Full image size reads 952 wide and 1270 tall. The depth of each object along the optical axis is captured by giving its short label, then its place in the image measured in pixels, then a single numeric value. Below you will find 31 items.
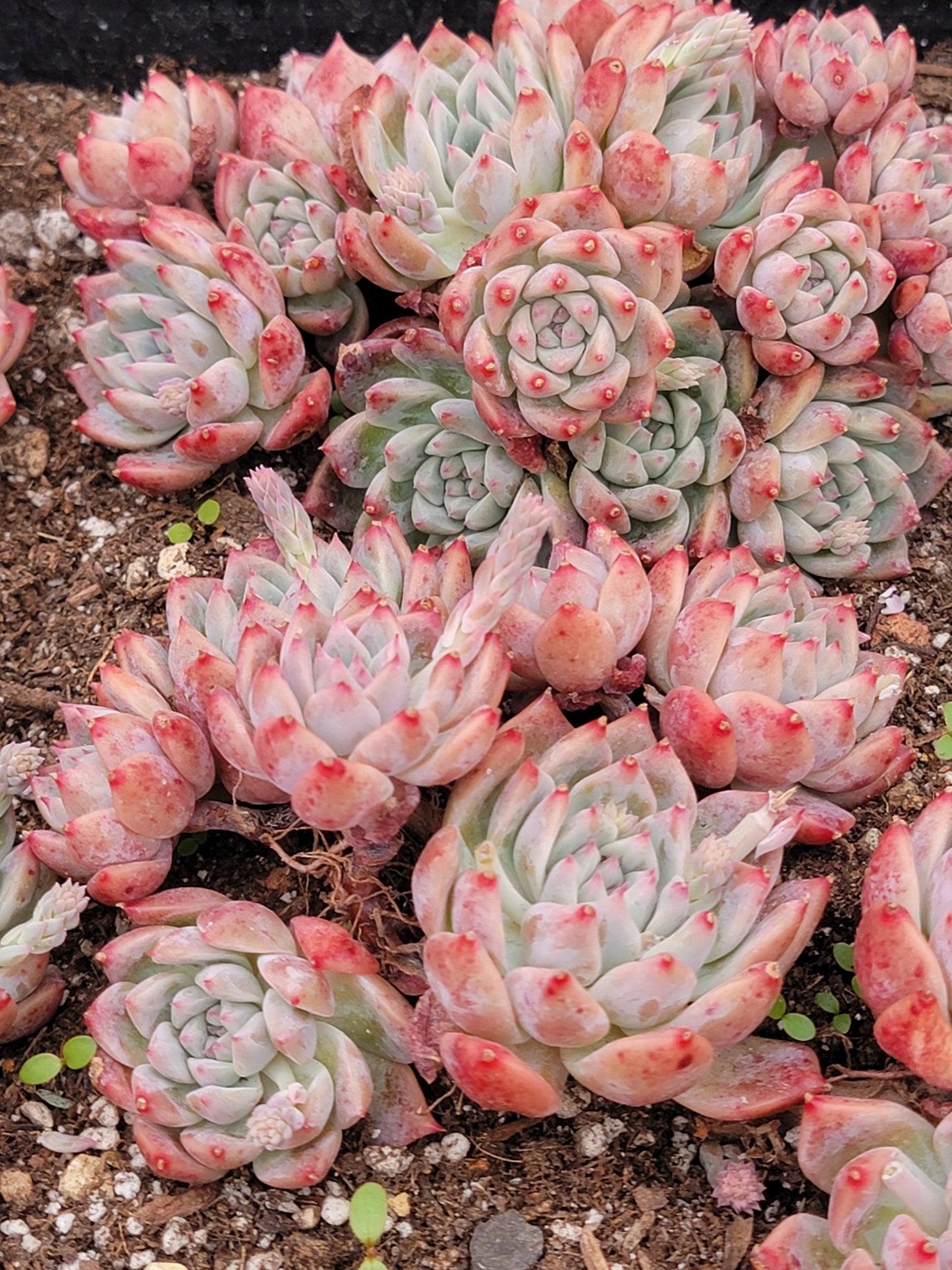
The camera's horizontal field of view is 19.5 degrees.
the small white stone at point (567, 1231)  0.50
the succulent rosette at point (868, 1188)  0.47
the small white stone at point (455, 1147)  0.51
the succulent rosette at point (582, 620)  0.52
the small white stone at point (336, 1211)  0.51
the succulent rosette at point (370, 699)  0.49
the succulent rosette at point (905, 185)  0.57
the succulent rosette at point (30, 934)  0.52
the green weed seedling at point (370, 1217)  0.50
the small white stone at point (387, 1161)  0.51
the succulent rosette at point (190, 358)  0.58
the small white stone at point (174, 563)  0.59
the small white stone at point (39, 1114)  0.52
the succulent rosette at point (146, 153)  0.60
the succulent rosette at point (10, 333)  0.61
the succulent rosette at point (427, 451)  0.57
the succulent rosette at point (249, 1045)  0.50
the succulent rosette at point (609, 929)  0.48
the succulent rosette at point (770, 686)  0.52
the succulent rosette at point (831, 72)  0.57
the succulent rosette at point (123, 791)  0.52
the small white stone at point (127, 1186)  0.51
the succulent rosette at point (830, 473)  0.57
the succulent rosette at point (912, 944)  0.48
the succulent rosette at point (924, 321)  0.57
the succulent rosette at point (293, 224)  0.59
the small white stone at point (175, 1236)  0.50
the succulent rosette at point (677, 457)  0.57
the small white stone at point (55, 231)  0.65
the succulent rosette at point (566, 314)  0.54
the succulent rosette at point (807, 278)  0.56
